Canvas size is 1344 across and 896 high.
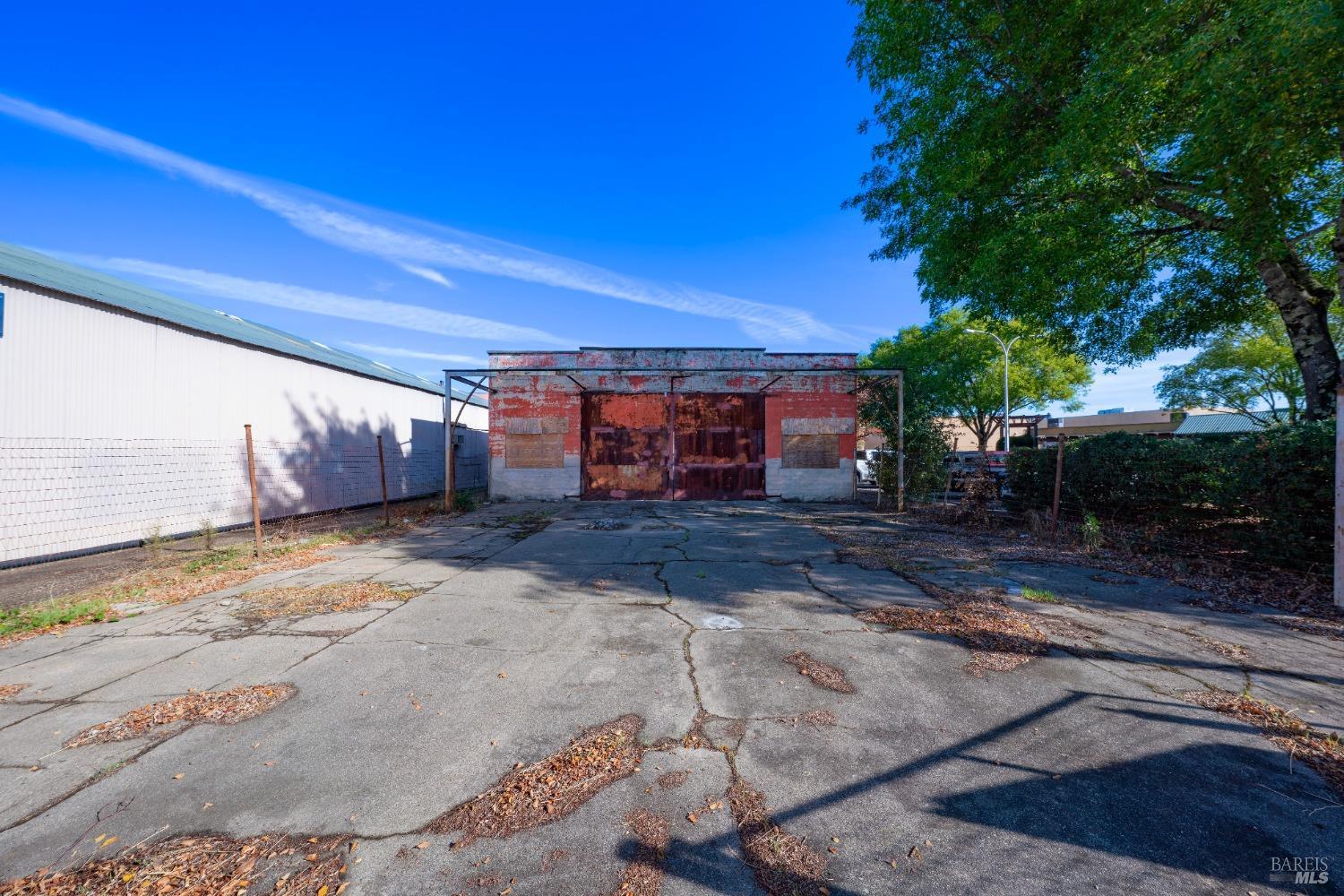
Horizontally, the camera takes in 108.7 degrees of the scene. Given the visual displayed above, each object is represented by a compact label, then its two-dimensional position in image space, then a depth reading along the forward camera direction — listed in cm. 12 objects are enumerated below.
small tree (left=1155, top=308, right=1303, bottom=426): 2202
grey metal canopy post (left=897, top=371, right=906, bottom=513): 1193
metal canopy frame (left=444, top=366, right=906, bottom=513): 1219
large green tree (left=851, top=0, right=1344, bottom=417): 543
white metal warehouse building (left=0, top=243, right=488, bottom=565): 709
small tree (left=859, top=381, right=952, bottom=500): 1280
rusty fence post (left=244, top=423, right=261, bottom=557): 700
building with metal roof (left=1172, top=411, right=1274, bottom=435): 3359
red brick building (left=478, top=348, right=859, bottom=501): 1458
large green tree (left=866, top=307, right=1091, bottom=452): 2664
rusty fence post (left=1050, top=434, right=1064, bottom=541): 805
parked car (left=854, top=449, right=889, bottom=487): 1362
